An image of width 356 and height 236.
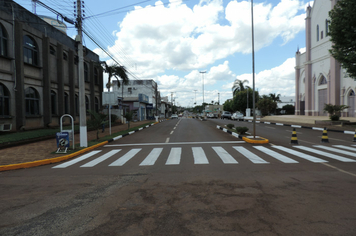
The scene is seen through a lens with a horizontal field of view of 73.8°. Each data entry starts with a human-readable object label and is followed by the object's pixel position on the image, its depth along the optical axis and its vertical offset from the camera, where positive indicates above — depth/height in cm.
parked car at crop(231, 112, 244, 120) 4631 -83
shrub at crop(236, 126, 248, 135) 1599 -119
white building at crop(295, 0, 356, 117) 3162 +574
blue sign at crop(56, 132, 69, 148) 1020 -110
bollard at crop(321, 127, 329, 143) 1250 -143
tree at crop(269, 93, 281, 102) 8356 +505
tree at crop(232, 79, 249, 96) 6402 +707
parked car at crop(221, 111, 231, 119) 5384 -70
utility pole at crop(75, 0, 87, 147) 1193 +156
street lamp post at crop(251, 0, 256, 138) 1402 +288
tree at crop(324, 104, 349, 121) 2520 +24
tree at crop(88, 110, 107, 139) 1426 -43
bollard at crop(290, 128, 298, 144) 1224 -145
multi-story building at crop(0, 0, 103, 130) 1603 +352
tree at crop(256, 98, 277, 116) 4497 +137
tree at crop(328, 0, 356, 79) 1746 +598
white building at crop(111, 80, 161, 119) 7516 +791
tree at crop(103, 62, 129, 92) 3022 +548
